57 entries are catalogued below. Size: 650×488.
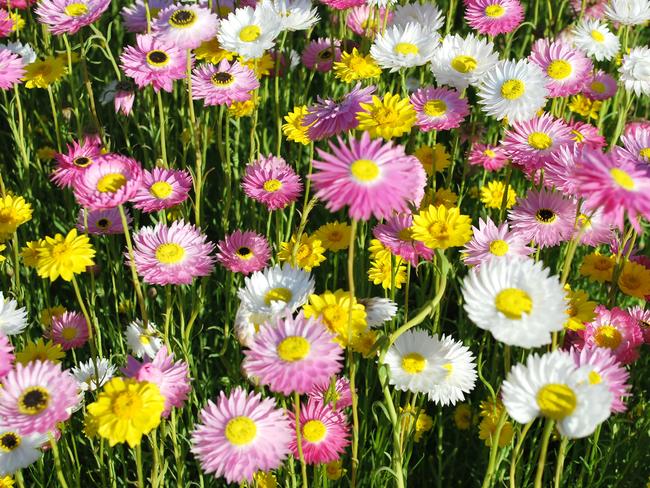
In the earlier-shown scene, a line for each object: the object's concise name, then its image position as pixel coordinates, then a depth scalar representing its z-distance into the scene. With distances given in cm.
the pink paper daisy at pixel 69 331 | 49
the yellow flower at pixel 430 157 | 56
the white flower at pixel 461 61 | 55
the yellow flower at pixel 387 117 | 39
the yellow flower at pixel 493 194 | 61
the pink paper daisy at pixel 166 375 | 35
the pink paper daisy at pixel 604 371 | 35
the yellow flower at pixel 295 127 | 55
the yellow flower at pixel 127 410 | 32
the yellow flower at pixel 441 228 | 38
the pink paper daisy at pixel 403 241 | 44
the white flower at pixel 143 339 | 42
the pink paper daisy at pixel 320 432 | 40
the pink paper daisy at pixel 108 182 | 39
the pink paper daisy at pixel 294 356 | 33
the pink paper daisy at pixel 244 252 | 48
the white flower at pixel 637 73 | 58
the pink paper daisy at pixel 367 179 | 32
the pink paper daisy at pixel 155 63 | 55
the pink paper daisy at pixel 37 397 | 34
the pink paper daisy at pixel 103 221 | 50
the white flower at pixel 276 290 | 39
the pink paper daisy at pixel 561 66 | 58
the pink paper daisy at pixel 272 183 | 52
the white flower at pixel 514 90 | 51
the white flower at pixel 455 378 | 43
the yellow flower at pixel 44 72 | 59
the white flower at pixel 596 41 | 66
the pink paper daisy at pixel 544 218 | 46
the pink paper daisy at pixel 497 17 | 60
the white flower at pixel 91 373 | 43
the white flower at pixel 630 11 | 63
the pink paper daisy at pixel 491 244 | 45
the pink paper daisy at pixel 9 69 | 55
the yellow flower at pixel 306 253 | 49
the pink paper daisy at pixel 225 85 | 55
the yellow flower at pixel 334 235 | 53
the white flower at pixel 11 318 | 41
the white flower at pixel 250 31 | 56
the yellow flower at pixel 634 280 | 50
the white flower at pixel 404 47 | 53
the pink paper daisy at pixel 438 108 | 51
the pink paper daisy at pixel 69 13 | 56
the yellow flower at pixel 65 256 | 42
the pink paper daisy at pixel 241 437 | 34
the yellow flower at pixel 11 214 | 46
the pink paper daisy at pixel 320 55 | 66
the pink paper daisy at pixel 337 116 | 42
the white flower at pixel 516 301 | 32
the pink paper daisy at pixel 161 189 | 48
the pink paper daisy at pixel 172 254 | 43
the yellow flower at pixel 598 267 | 51
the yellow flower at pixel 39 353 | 43
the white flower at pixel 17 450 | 39
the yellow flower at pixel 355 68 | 55
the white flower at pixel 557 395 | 31
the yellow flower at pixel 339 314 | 37
